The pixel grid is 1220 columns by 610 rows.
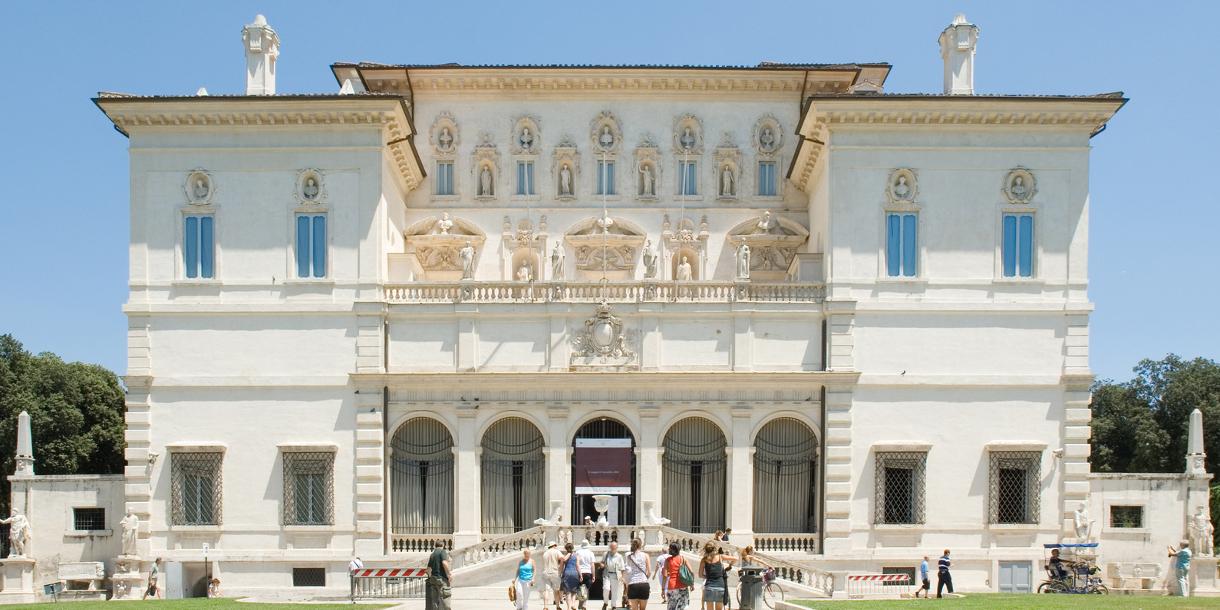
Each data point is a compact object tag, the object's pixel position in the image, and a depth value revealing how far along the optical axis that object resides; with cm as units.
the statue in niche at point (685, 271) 4122
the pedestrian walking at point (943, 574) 3478
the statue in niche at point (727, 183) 4381
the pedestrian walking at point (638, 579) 2562
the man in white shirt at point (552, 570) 2916
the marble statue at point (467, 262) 3912
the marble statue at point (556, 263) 3944
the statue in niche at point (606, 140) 4366
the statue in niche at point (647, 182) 4384
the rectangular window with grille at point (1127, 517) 4009
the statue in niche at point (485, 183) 4372
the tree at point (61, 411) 6381
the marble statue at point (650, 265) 3891
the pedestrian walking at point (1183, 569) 3734
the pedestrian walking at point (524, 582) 2788
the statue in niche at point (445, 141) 4366
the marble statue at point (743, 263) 3906
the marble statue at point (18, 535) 3984
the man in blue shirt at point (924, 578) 3500
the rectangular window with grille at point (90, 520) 4081
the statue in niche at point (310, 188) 3878
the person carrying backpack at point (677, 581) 2531
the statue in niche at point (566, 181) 4369
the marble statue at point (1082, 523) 3694
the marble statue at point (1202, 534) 3866
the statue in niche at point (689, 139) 4378
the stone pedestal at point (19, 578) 3894
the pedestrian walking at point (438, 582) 2570
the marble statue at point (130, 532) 3753
